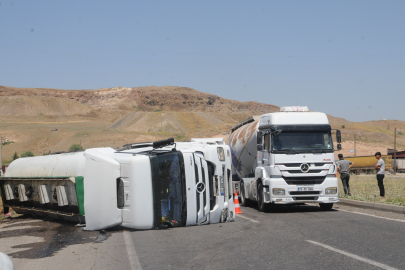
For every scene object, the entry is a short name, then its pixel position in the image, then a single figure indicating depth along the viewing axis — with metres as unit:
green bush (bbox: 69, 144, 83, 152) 71.07
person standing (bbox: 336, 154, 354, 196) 17.69
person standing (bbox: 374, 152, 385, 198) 15.74
